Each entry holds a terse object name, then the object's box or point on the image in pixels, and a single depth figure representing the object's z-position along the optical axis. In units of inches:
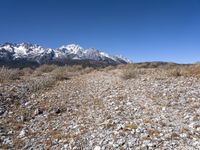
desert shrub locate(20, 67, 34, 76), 884.6
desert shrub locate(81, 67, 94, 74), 998.0
